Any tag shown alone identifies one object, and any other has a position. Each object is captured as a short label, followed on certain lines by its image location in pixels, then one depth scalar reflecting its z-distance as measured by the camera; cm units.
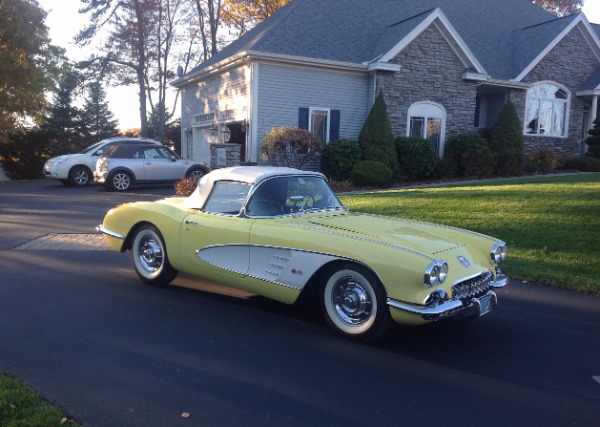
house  1820
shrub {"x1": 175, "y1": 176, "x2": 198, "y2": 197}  1402
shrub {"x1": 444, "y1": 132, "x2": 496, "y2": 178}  1861
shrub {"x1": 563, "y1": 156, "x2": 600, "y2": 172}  2080
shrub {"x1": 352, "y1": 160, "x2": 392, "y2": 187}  1645
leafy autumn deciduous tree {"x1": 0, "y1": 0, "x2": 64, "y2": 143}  2445
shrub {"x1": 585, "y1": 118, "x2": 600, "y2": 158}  2223
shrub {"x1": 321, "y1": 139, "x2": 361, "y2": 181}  1714
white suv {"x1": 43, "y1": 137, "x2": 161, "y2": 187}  1853
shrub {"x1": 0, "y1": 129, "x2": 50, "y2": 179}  2794
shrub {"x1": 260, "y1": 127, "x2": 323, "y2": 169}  1652
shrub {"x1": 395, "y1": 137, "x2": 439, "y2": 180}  1808
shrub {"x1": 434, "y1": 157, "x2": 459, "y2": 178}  1886
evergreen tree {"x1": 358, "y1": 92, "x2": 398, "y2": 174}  1764
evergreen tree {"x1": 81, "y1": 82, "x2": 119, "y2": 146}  3512
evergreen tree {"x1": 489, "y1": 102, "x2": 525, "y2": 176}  1909
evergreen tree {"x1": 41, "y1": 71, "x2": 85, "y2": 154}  3247
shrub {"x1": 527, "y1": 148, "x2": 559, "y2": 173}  2017
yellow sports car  437
